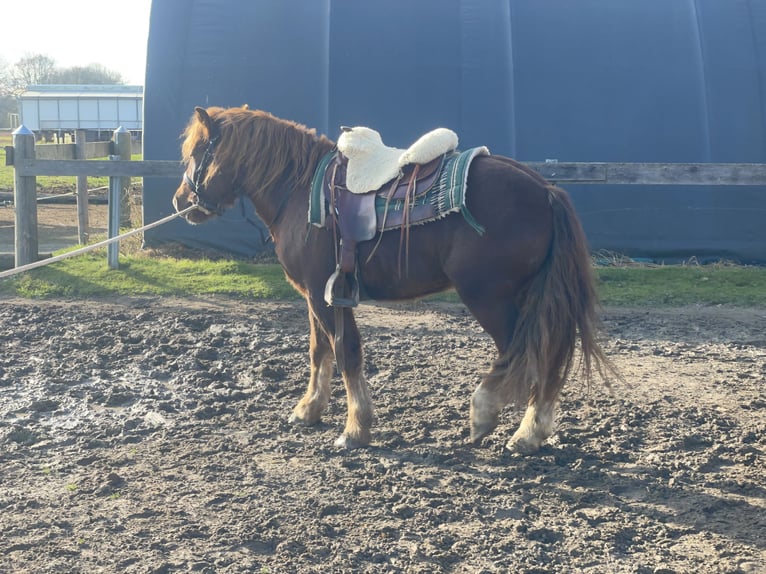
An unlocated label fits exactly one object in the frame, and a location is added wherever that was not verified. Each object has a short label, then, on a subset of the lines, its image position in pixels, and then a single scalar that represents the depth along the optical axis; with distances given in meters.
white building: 43.19
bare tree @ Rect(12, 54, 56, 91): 69.81
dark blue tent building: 10.26
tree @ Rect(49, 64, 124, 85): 65.81
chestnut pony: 4.36
